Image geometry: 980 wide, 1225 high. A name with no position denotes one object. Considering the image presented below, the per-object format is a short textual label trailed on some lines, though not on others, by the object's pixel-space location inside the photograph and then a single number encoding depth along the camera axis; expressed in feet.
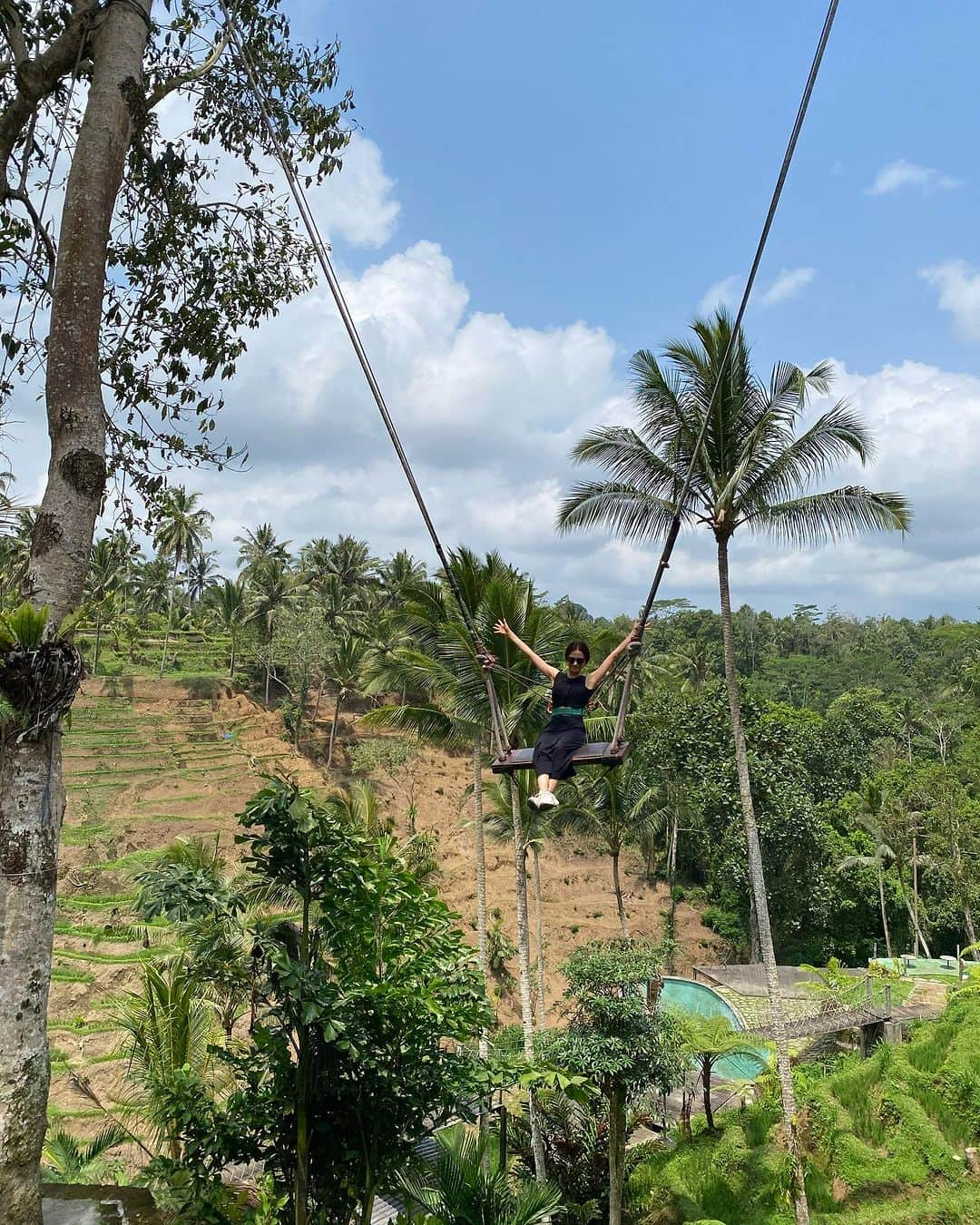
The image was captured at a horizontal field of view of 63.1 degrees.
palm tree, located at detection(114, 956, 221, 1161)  26.20
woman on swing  18.92
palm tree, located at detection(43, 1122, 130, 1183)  24.54
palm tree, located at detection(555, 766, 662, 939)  58.39
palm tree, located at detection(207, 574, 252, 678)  134.82
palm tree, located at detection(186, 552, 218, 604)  174.09
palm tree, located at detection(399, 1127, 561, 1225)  23.16
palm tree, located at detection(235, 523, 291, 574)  149.66
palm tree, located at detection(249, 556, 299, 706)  137.28
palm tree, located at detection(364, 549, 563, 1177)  40.19
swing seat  18.46
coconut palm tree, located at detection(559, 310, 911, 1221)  34.37
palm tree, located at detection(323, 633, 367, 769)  126.62
